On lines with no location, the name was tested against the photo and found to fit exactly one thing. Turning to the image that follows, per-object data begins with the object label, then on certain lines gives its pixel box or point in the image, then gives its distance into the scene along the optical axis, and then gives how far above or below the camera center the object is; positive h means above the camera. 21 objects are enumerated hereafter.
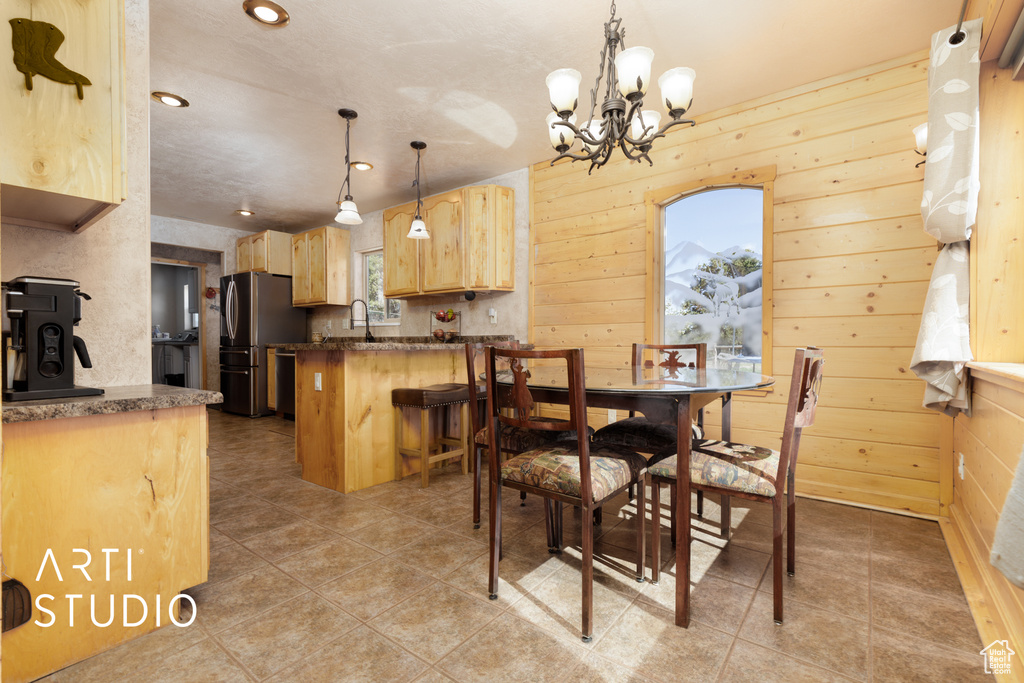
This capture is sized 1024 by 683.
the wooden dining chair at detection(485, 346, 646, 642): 1.49 -0.45
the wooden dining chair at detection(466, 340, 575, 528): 1.97 -0.48
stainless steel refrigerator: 5.67 +0.07
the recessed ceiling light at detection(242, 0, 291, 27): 2.17 +1.51
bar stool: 2.98 -0.56
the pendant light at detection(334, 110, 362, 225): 3.25 +0.87
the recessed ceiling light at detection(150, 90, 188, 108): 2.97 +1.51
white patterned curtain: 1.89 +0.52
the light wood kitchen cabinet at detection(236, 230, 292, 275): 6.00 +1.07
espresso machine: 1.41 +0.00
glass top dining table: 1.55 -0.21
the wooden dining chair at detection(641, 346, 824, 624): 1.56 -0.46
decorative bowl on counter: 4.75 +0.10
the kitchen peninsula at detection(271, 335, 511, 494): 2.91 -0.47
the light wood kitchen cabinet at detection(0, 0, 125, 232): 1.27 +0.61
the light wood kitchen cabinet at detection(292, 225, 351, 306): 5.73 +0.85
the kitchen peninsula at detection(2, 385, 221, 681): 1.27 -0.53
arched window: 3.04 +0.46
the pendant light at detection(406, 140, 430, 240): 3.81 +0.87
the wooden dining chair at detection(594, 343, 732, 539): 2.07 -0.45
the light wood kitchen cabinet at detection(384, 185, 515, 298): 4.15 +0.84
